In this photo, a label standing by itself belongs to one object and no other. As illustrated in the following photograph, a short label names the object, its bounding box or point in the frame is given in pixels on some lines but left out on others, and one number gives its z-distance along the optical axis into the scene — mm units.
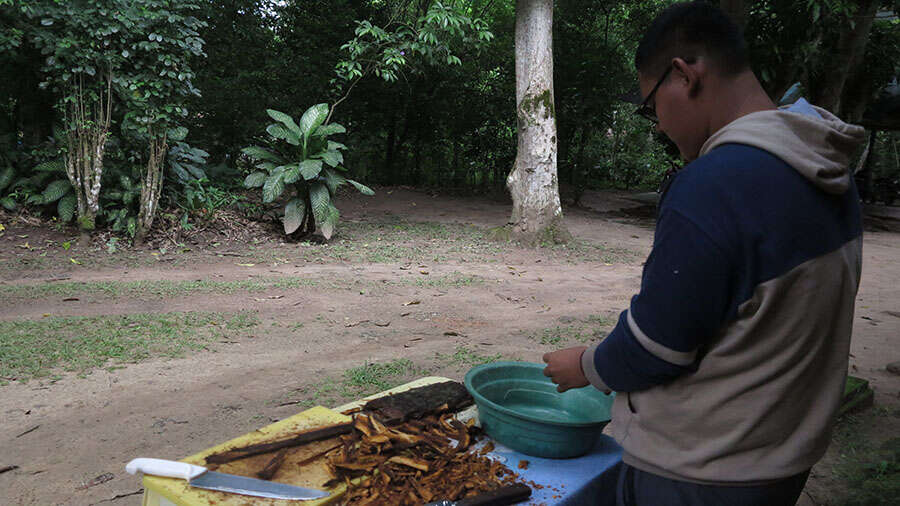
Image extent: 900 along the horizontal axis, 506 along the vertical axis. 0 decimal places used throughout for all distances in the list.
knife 1532
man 1132
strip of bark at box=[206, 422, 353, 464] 1700
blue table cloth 1696
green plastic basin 1820
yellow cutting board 1517
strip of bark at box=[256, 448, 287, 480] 1632
